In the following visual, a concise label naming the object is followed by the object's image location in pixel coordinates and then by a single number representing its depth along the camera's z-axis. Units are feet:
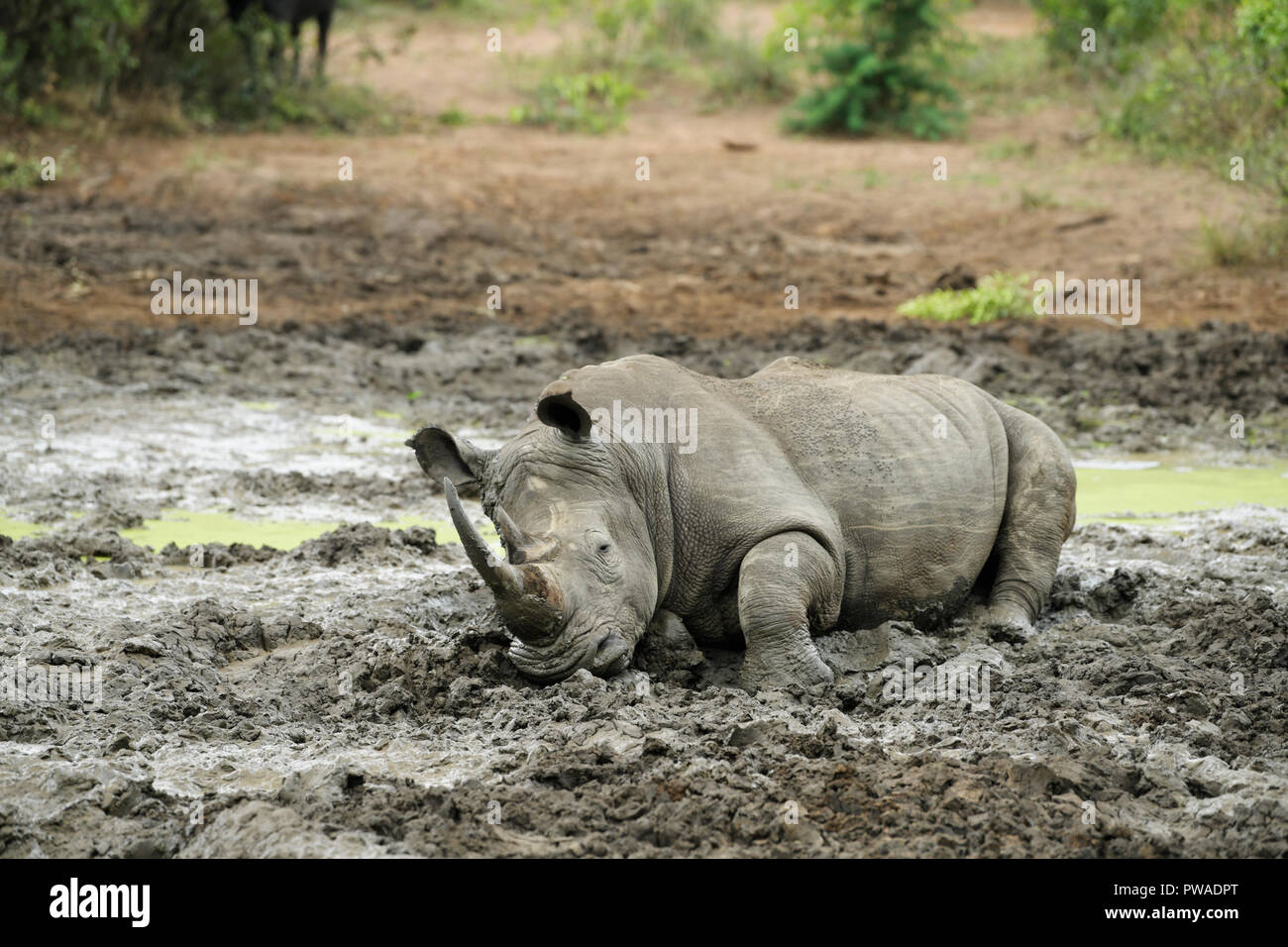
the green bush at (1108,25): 69.67
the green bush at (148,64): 62.03
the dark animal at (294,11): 67.10
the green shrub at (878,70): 71.67
